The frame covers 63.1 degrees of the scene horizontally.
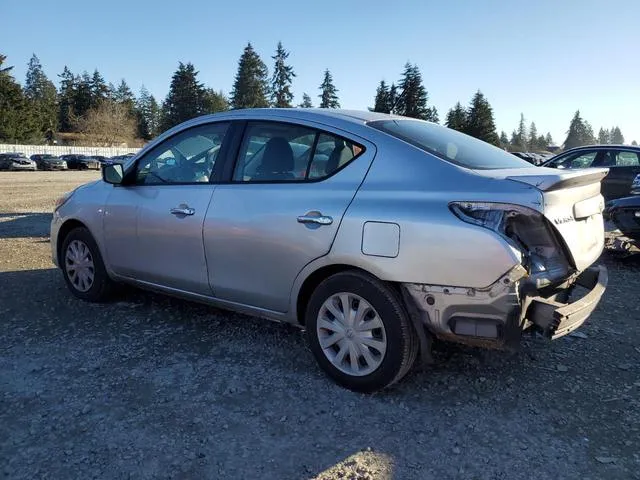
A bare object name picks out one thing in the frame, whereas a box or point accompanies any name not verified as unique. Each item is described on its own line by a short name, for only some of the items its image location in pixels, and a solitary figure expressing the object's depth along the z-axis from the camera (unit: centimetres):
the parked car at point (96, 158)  4700
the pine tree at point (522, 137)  11191
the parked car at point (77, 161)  4481
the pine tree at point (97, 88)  9219
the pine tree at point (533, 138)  11939
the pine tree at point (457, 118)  7729
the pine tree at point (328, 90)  8644
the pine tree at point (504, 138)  10956
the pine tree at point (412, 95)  7362
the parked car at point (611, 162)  1095
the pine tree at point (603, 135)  14435
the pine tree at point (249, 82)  7994
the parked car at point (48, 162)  4151
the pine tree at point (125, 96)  9564
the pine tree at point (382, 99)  7689
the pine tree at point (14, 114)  6175
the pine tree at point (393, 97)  7593
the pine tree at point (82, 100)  9125
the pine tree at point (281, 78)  8375
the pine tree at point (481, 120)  7525
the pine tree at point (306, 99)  9438
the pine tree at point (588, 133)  12331
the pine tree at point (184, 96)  7962
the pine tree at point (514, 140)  11052
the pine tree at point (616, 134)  15100
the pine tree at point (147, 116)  9989
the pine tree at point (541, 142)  11870
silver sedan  273
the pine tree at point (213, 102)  8104
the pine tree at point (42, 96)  7226
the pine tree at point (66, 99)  9262
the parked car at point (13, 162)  3822
